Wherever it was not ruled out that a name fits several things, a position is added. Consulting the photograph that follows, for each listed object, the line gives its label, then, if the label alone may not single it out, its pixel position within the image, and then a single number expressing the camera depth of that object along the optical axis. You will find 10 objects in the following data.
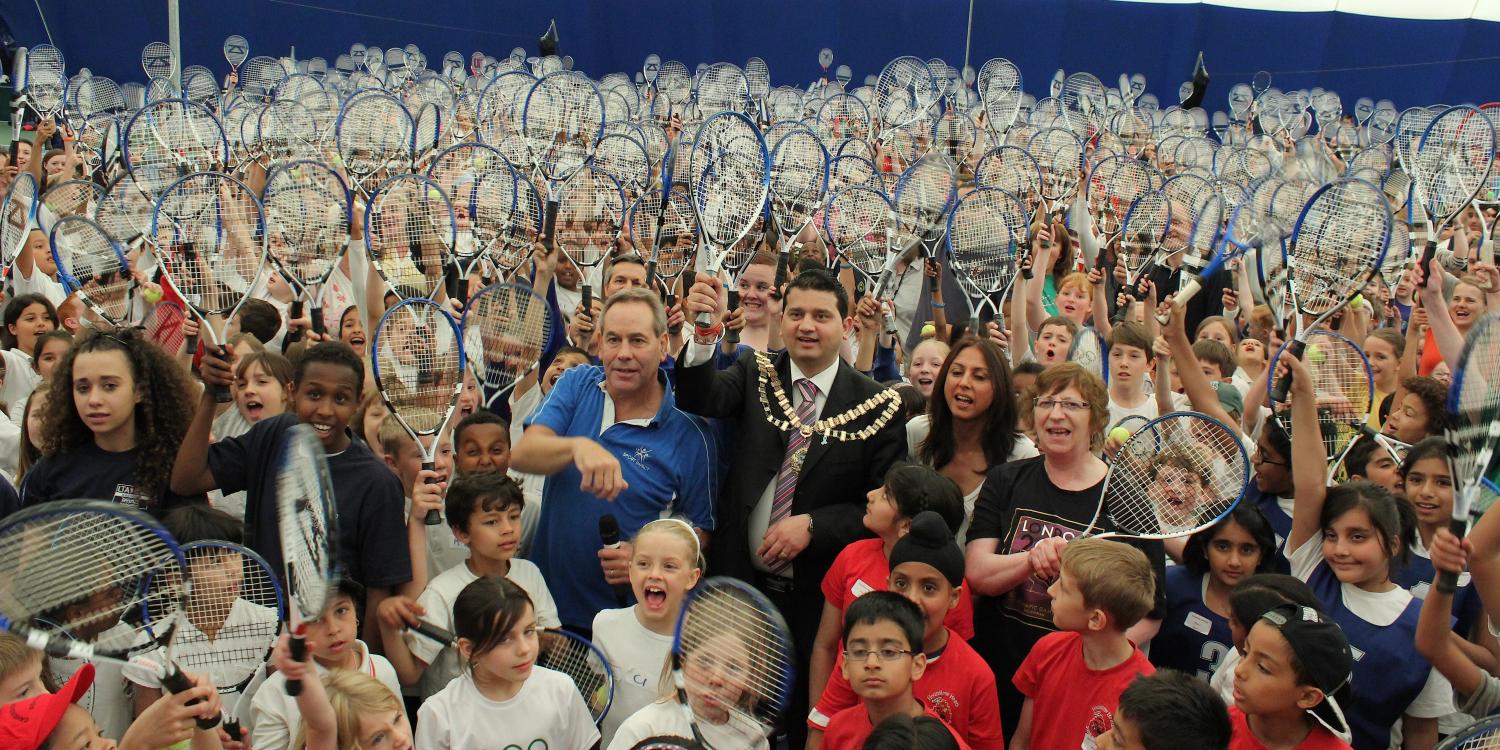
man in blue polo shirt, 4.16
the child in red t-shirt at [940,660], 3.58
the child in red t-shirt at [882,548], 3.92
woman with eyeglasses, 3.93
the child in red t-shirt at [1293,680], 3.07
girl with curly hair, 4.01
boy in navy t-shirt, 3.94
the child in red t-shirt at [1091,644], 3.46
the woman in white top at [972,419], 4.37
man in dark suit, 4.24
